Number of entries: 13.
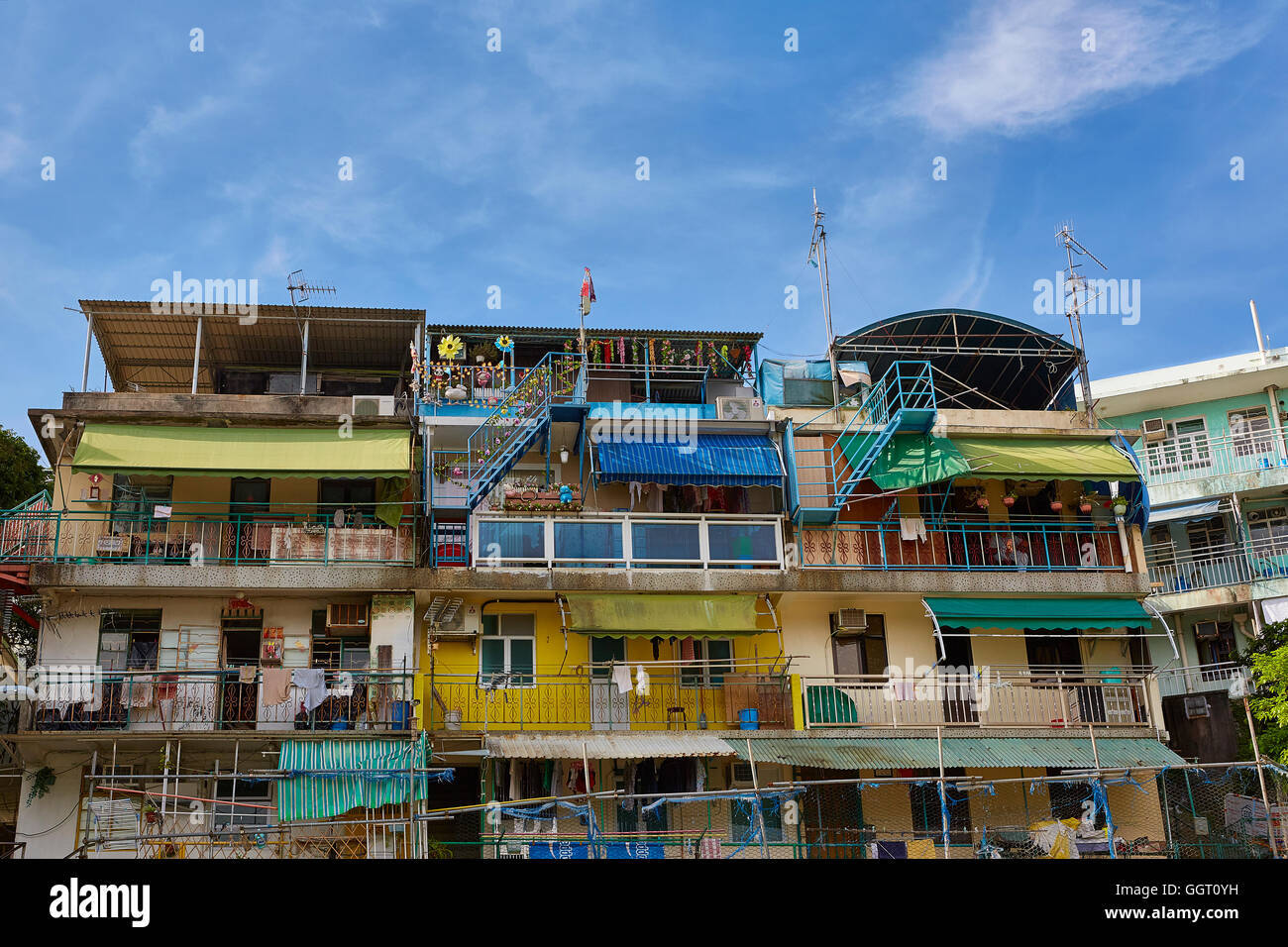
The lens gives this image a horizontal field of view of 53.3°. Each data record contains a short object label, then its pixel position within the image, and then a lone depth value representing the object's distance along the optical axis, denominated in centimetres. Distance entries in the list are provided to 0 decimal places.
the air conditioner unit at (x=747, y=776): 2258
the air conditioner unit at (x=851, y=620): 2400
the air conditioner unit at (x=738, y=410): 2517
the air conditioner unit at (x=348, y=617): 2270
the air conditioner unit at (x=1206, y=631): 2986
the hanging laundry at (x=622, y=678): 2248
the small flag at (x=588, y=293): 2534
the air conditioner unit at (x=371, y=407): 2366
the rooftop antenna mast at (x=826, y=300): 2639
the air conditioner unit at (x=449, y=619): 2292
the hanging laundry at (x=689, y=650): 2381
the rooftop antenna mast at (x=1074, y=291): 2717
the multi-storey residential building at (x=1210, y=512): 2859
